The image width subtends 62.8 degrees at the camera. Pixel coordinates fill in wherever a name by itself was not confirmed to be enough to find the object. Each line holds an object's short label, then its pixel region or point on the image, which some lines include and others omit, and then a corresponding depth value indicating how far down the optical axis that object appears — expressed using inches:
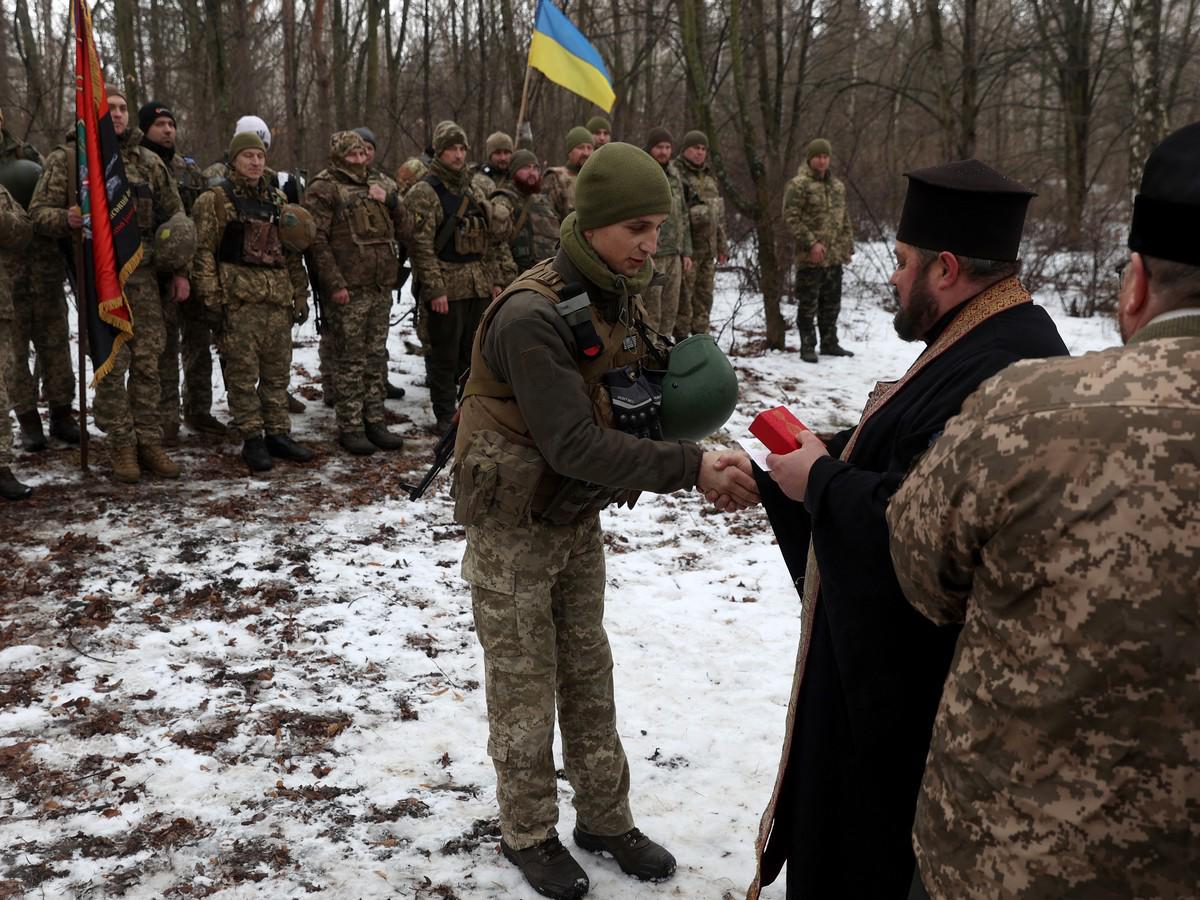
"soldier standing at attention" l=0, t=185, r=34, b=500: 236.8
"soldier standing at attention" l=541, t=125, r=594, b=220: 347.3
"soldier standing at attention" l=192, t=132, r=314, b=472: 264.1
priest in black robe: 77.9
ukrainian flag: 367.6
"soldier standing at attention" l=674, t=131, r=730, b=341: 398.0
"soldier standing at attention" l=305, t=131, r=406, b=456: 286.2
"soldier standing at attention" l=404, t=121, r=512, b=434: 301.3
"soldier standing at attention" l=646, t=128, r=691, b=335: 368.2
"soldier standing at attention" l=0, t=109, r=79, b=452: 266.2
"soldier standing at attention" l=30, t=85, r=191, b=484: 247.9
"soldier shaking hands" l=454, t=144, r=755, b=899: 103.4
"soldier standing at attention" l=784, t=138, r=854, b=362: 413.4
